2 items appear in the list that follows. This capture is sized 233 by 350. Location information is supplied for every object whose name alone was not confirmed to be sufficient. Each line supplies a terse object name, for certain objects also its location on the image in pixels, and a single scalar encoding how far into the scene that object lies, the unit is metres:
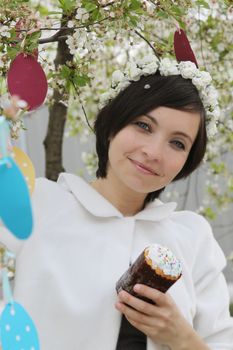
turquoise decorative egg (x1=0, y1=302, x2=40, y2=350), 1.17
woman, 1.55
